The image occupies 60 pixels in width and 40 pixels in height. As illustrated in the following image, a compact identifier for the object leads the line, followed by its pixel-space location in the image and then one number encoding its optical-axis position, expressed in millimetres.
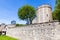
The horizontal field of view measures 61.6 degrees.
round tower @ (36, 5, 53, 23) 13601
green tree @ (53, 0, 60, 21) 10880
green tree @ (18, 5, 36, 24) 15067
